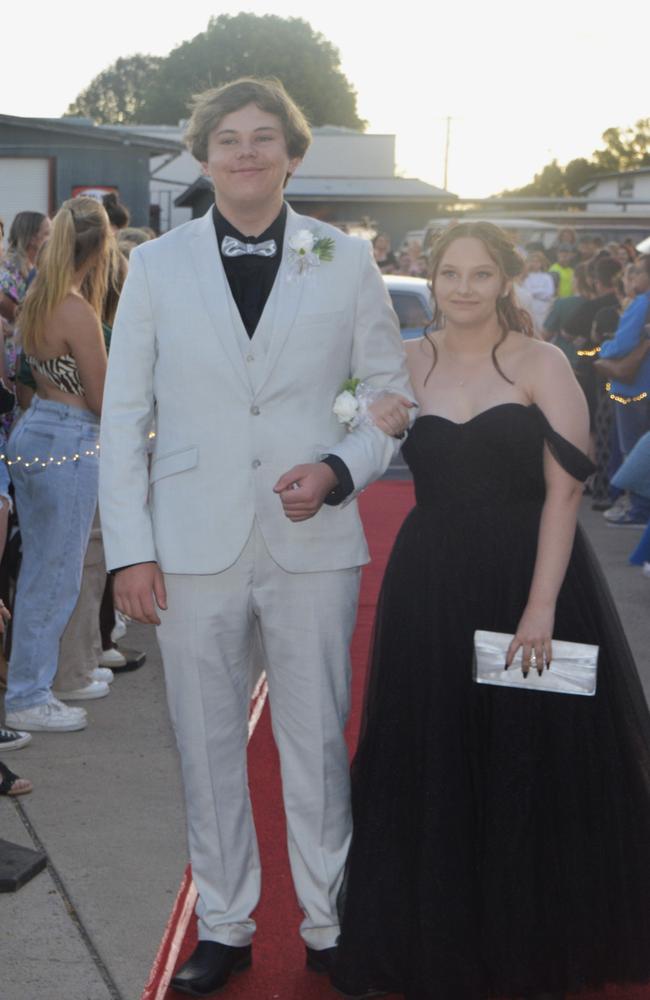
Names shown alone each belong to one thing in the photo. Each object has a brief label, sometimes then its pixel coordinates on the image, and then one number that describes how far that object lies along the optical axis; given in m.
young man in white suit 3.29
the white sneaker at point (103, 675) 6.17
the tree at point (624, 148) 91.88
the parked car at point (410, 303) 12.02
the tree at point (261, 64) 87.12
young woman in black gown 3.36
